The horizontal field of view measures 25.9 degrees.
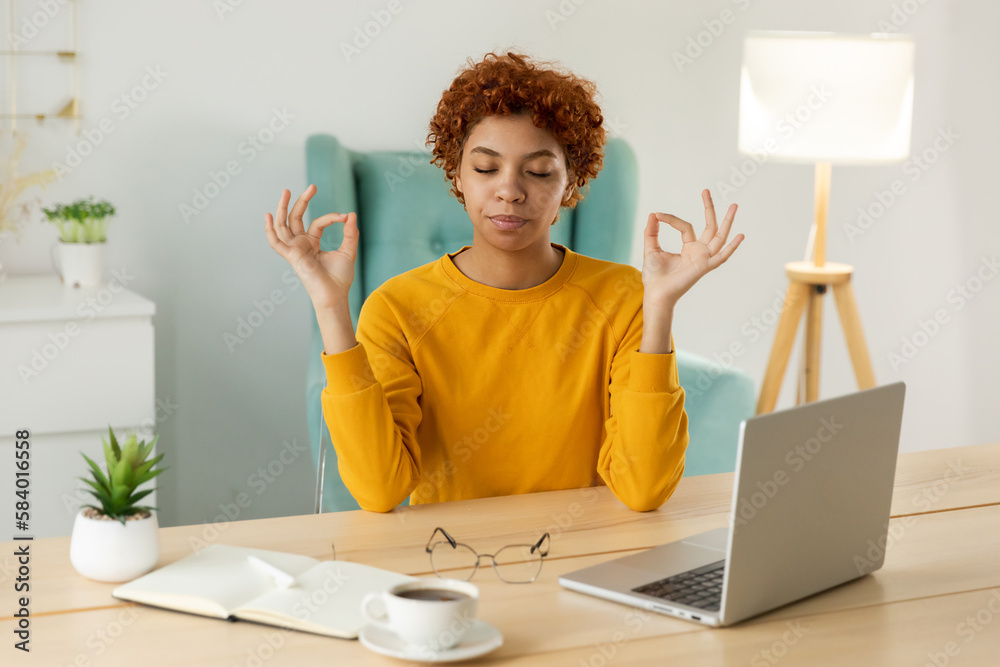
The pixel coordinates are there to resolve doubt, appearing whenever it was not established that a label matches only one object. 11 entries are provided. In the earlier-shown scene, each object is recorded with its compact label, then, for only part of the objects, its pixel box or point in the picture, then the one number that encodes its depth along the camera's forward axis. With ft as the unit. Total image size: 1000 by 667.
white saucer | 7.24
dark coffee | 7.41
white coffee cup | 7.25
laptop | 7.51
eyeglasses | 8.07
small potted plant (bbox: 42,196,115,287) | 13.55
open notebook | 7.52
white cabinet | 12.31
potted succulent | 7.80
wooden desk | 7.38
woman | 9.52
